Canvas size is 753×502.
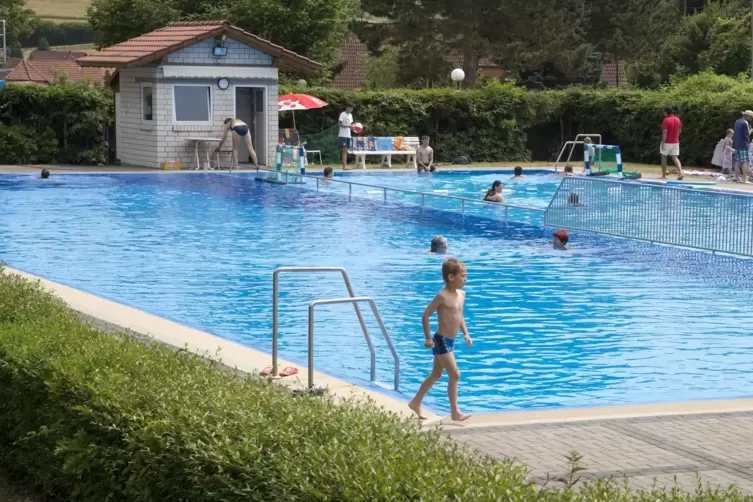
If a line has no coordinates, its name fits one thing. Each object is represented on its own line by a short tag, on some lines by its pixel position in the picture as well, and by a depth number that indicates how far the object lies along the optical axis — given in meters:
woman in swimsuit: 33.94
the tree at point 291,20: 48.78
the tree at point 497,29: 58.59
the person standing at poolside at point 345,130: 36.31
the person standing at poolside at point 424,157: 36.12
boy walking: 9.33
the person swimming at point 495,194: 25.27
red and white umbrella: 36.59
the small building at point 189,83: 35.03
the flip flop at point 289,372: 10.41
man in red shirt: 32.75
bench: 37.47
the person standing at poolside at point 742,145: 30.78
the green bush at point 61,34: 140.25
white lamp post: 42.97
